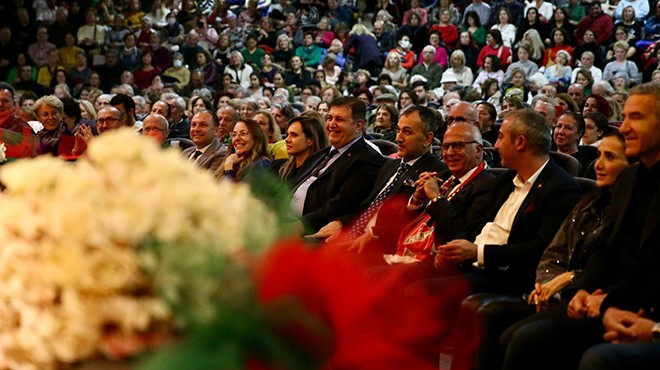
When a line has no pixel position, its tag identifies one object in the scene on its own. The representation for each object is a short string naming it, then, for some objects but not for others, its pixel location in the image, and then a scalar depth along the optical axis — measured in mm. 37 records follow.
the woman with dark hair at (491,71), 14227
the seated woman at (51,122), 8602
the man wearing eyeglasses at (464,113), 6398
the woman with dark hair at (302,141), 6469
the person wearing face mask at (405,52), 16123
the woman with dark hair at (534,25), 15586
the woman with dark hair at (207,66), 16031
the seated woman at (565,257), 3779
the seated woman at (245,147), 6805
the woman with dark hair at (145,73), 15766
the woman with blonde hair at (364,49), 16422
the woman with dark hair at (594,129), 6945
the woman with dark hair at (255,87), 14798
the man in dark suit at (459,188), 4605
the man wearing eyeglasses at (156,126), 8008
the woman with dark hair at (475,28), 16062
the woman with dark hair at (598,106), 8758
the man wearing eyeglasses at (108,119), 8367
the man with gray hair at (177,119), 10156
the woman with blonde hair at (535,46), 14905
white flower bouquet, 1214
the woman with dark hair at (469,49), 15688
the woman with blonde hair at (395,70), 15250
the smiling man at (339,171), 5777
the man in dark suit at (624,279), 3287
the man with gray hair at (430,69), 15227
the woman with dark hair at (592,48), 14445
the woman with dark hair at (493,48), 14992
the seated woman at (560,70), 13570
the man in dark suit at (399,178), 5254
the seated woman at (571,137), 6359
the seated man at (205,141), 7379
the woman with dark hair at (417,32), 16875
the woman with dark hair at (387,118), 8109
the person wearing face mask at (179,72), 15836
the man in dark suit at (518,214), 4152
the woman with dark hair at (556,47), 14547
